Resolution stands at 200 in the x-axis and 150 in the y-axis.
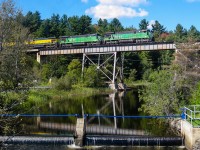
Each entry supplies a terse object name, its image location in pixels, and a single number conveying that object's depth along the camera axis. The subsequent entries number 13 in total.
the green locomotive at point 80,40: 66.81
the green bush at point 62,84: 49.38
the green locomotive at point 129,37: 61.58
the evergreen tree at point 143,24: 147.62
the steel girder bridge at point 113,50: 56.28
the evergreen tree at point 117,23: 128.80
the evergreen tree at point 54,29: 112.88
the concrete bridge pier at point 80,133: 19.53
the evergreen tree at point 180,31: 125.26
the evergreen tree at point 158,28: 146.88
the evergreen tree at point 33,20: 116.69
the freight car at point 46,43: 71.49
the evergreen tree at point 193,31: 125.68
